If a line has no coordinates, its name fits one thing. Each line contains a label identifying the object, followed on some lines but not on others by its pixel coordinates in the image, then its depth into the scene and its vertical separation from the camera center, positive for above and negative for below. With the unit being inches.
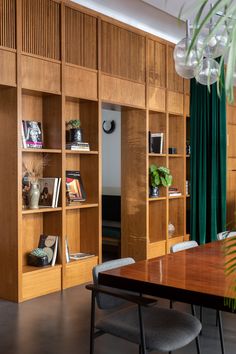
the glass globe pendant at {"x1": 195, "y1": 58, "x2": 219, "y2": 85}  132.9 +27.4
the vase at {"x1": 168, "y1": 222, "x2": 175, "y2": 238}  261.1 -36.7
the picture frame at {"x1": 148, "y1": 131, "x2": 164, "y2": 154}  249.9 +12.8
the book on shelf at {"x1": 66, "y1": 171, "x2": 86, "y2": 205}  203.1 -10.2
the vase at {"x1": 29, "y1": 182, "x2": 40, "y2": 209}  183.2 -12.2
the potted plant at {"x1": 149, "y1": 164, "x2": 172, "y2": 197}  241.4 -6.1
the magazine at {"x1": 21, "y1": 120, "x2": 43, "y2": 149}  182.9 +12.6
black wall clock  346.3 +30.1
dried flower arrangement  191.6 -1.1
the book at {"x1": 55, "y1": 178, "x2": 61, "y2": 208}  190.5 -10.8
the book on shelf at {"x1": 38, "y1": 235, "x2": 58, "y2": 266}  189.3 -33.5
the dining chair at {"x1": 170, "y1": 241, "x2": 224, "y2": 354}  137.4 -24.7
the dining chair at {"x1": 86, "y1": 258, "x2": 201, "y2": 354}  91.1 -34.4
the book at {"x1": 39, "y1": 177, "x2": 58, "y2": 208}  189.0 -10.9
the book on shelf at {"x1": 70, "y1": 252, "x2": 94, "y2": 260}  204.0 -40.5
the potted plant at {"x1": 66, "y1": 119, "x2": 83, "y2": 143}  199.6 +15.0
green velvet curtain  267.9 +3.3
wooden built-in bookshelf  174.2 +21.5
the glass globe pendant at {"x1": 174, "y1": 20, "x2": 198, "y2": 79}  126.3 +29.6
